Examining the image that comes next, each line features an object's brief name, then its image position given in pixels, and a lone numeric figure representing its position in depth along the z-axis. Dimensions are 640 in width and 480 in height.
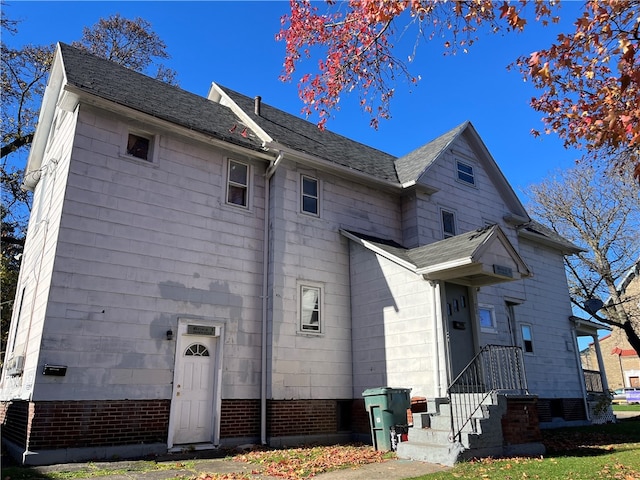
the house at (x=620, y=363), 45.72
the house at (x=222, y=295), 9.16
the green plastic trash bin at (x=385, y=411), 9.93
